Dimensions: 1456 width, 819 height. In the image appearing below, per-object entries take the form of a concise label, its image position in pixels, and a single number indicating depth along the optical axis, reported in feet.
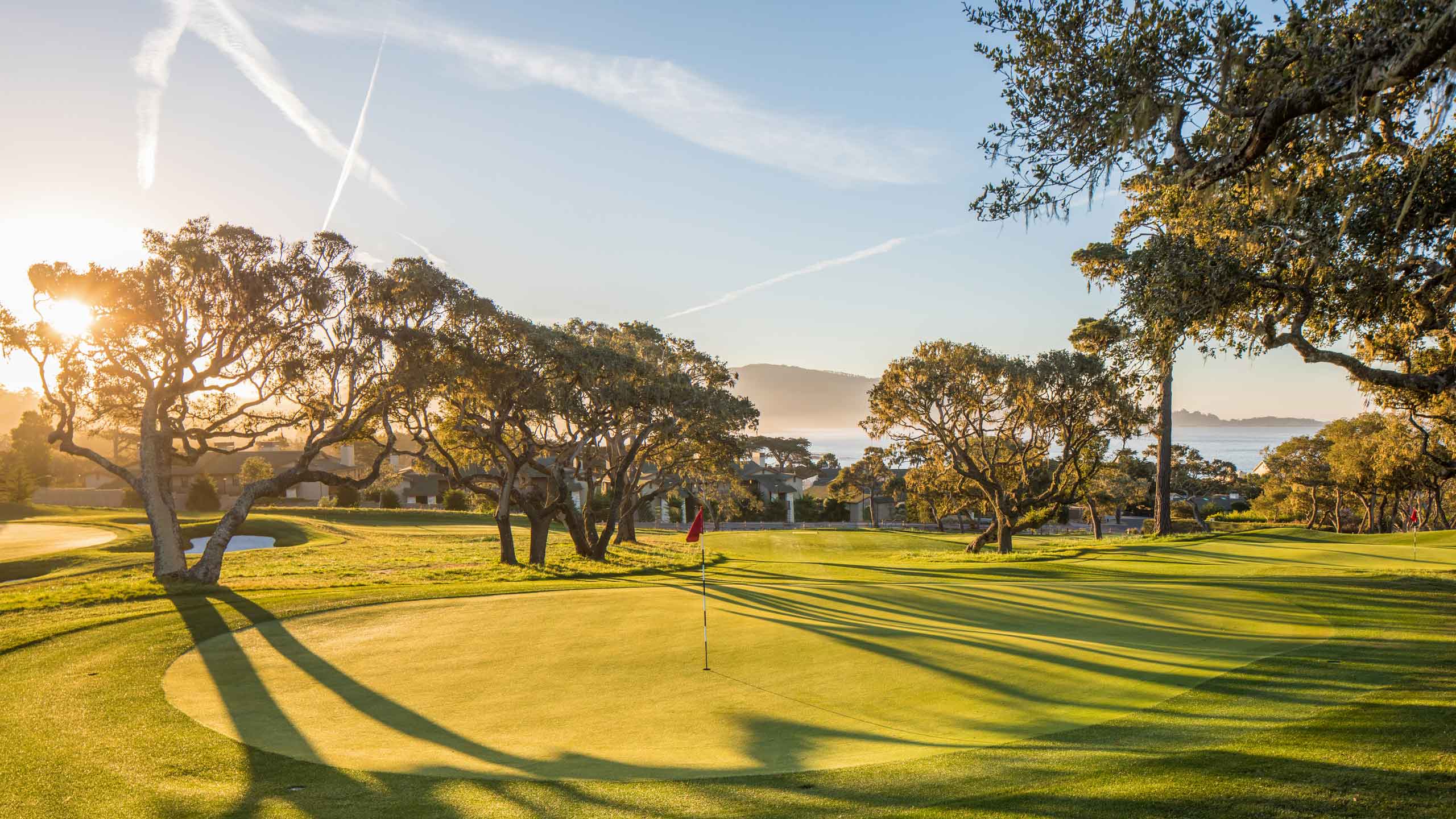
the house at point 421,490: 286.25
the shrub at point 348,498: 197.98
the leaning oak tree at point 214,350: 66.90
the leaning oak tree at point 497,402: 80.69
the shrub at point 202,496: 176.65
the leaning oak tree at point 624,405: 86.74
